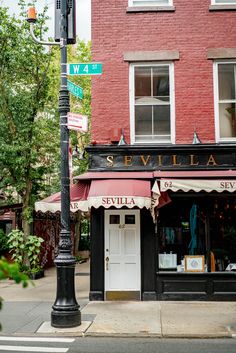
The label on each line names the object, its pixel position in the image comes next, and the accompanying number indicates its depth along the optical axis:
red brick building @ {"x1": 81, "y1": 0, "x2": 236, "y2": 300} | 11.68
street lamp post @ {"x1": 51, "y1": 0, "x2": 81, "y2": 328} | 8.55
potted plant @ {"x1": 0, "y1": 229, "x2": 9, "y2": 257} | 18.06
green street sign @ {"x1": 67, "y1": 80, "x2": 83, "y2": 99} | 9.23
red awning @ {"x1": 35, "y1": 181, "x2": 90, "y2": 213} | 11.07
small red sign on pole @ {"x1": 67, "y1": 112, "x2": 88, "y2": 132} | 9.05
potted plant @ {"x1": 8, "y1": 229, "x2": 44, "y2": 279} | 16.42
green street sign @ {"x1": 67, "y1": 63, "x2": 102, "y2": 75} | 9.12
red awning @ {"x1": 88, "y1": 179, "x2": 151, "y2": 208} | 10.77
